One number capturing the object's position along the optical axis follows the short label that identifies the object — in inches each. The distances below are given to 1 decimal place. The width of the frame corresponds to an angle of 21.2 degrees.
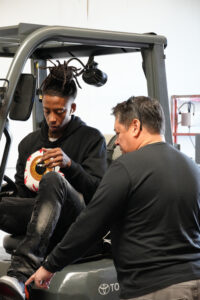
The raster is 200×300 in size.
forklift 93.7
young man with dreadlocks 96.9
